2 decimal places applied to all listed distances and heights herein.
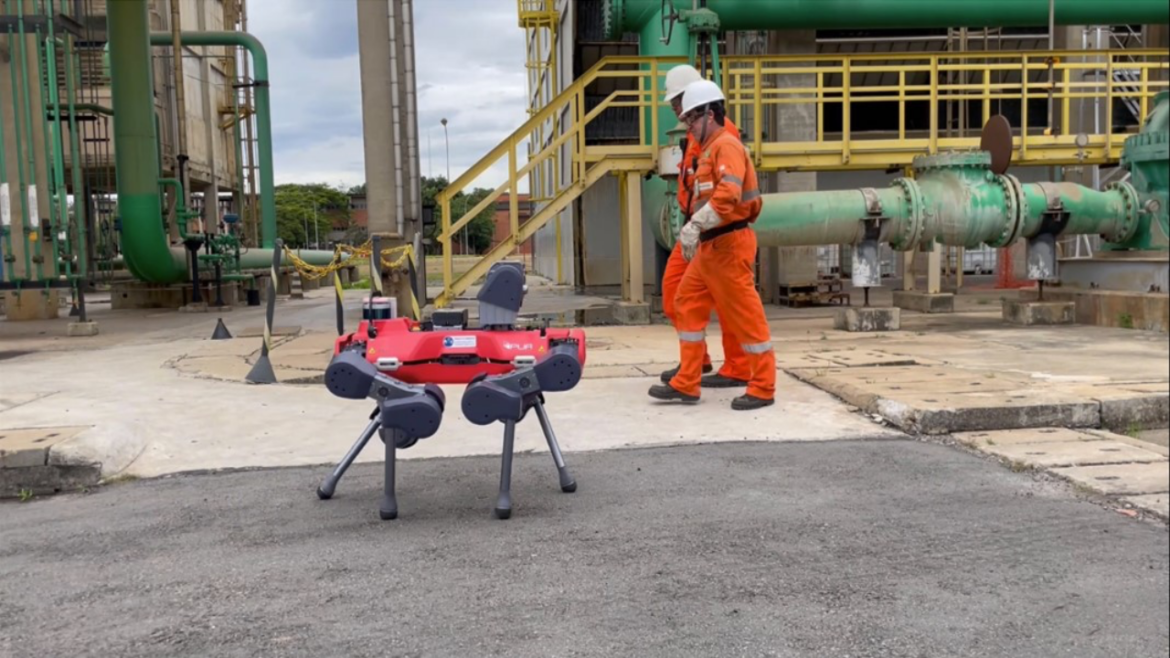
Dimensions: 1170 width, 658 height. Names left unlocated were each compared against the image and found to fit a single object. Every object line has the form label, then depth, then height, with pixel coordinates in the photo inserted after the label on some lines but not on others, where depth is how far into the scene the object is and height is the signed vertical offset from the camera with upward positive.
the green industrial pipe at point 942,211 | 8.36 +0.34
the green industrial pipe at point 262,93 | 17.36 +3.38
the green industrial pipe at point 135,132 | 12.24 +1.96
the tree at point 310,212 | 65.56 +4.27
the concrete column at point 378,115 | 11.11 +1.86
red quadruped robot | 3.26 -0.41
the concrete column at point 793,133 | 12.97 +1.74
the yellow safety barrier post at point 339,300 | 6.86 -0.28
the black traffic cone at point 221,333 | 9.87 -0.73
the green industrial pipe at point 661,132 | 9.81 +1.47
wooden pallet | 12.62 -0.63
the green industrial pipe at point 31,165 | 10.36 +1.27
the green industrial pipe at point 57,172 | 10.44 +1.19
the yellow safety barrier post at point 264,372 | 6.52 -0.77
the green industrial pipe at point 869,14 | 10.66 +2.87
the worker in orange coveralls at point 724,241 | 5.00 +0.08
